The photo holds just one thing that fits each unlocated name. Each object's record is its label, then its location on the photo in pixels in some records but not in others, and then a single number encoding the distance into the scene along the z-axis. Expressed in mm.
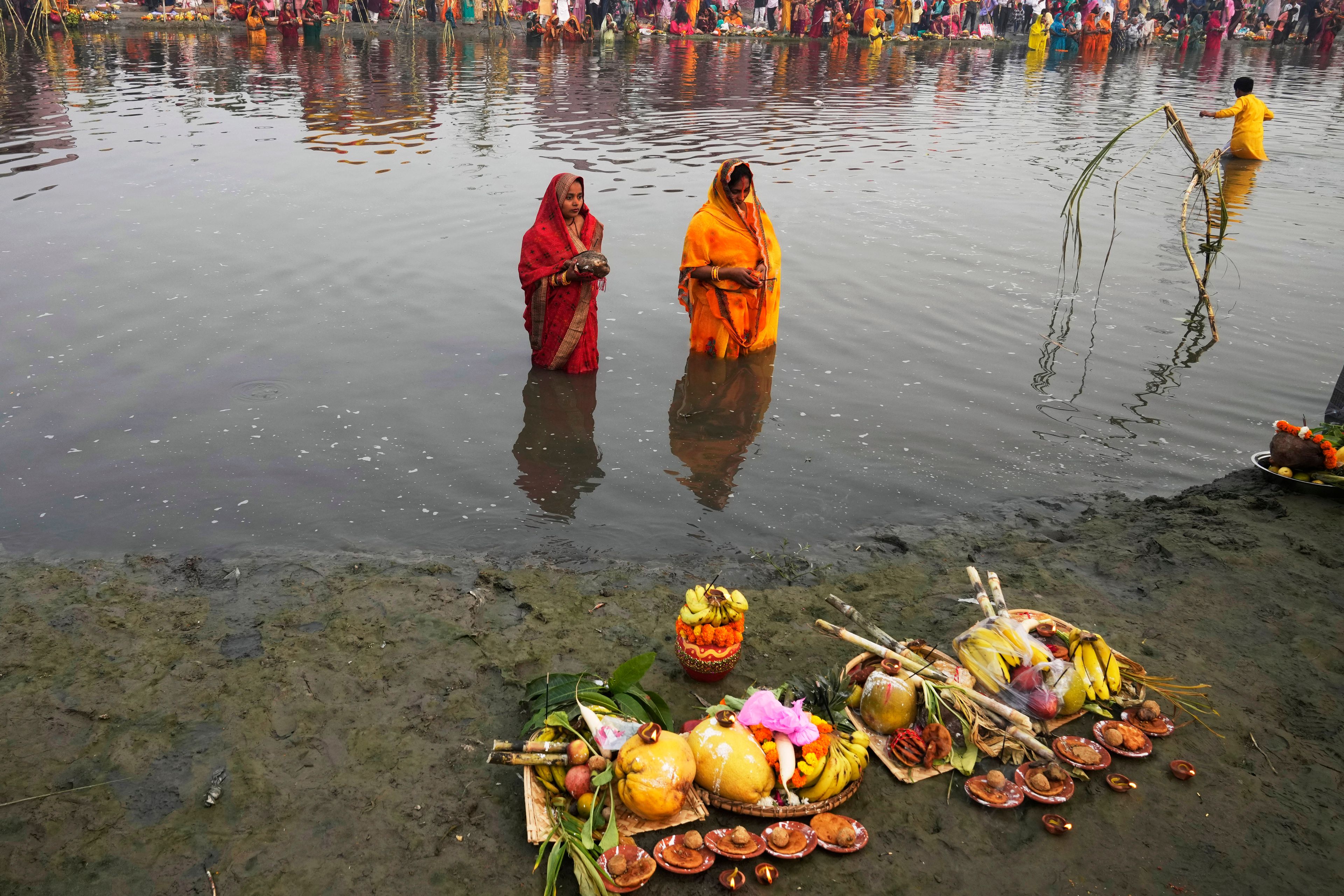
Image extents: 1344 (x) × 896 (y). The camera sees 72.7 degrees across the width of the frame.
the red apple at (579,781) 3166
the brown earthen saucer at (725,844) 2998
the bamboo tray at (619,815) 3094
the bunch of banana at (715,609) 3697
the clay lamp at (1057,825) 3148
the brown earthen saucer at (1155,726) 3572
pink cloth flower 3256
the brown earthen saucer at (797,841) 3010
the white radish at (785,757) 3199
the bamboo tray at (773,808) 3160
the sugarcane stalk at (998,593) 3853
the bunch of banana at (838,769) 3234
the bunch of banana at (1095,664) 3643
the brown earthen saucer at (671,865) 2945
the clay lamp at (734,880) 2932
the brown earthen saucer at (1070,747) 3406
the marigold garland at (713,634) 3723
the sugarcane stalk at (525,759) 3186
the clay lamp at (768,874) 2959
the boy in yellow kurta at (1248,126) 14445
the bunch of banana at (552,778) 3244
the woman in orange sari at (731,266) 6750
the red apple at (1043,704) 3576
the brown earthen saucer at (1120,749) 3451
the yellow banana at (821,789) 3232
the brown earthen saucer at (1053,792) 3246
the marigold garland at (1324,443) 5395
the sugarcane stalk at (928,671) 3496
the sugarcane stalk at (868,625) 3865
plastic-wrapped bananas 3668
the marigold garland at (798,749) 3236
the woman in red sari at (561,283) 6469
